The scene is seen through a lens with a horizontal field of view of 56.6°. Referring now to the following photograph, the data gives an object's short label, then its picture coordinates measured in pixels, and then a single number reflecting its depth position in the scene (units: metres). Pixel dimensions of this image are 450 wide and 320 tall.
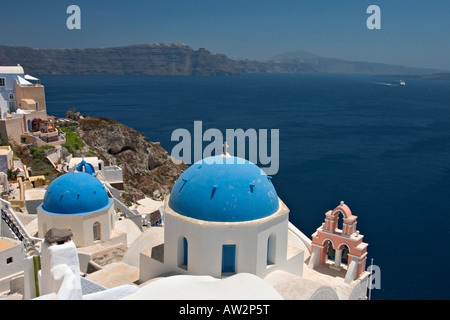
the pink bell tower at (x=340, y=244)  14.91
